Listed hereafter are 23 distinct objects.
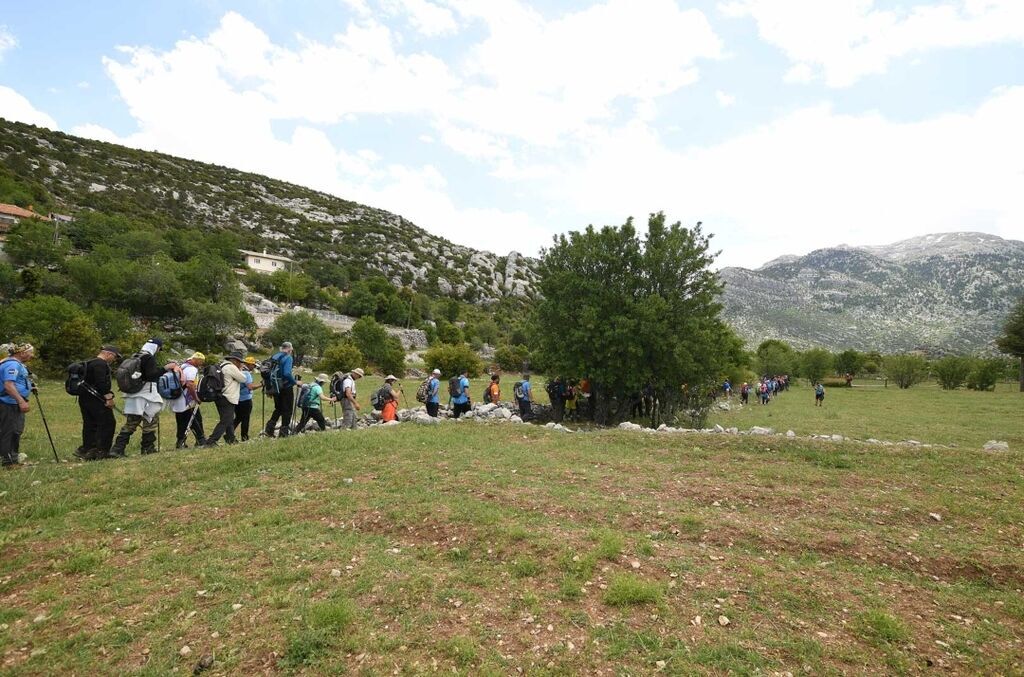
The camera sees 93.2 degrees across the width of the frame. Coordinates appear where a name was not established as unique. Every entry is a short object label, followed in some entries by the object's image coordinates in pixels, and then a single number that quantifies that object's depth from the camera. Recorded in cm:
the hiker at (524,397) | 2041
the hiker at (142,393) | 991
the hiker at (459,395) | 1775
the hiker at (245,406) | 1283
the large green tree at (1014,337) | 5638
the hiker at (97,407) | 977
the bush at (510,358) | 6210
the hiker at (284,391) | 1245
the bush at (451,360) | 4722
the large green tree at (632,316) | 1947
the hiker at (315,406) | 1402
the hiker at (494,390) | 1962
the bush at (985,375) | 5444
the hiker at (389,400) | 1567
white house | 9384
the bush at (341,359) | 4381
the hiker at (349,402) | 1392
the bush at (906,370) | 6316
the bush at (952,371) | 5706
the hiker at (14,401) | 920
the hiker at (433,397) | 1689
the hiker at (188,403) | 1111
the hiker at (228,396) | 1149
